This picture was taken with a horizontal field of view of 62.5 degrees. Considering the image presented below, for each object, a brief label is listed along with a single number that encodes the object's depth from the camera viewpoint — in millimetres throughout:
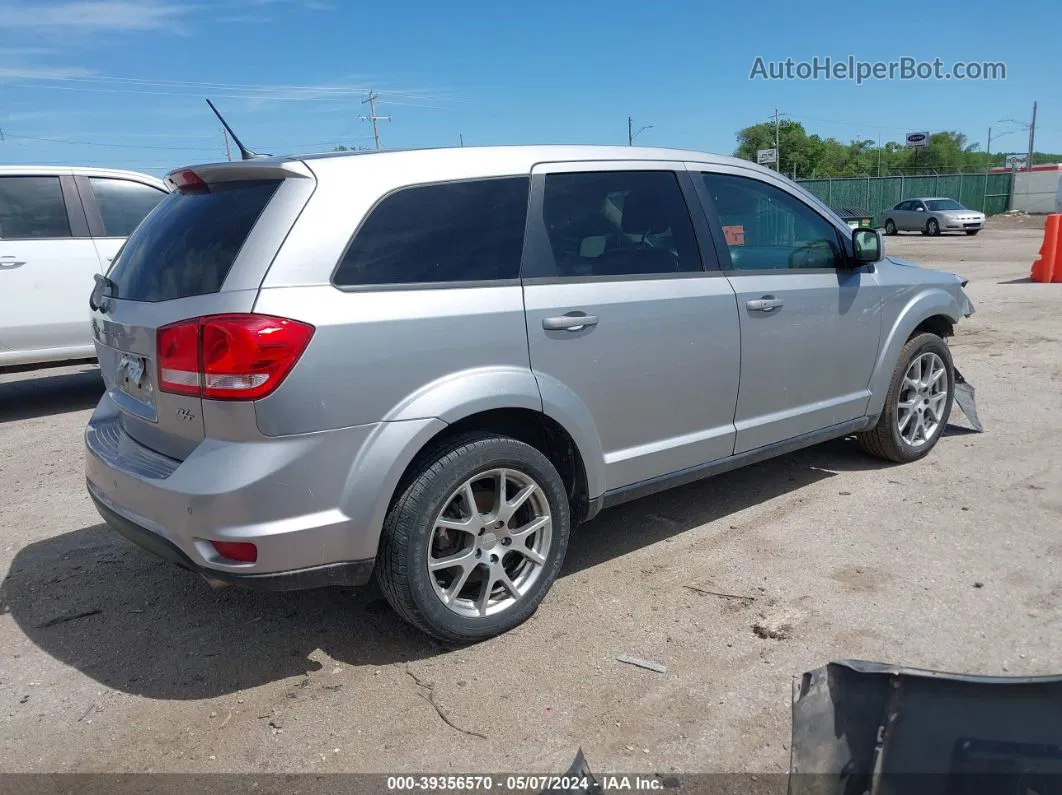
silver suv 2863
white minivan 7152
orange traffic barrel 15086
